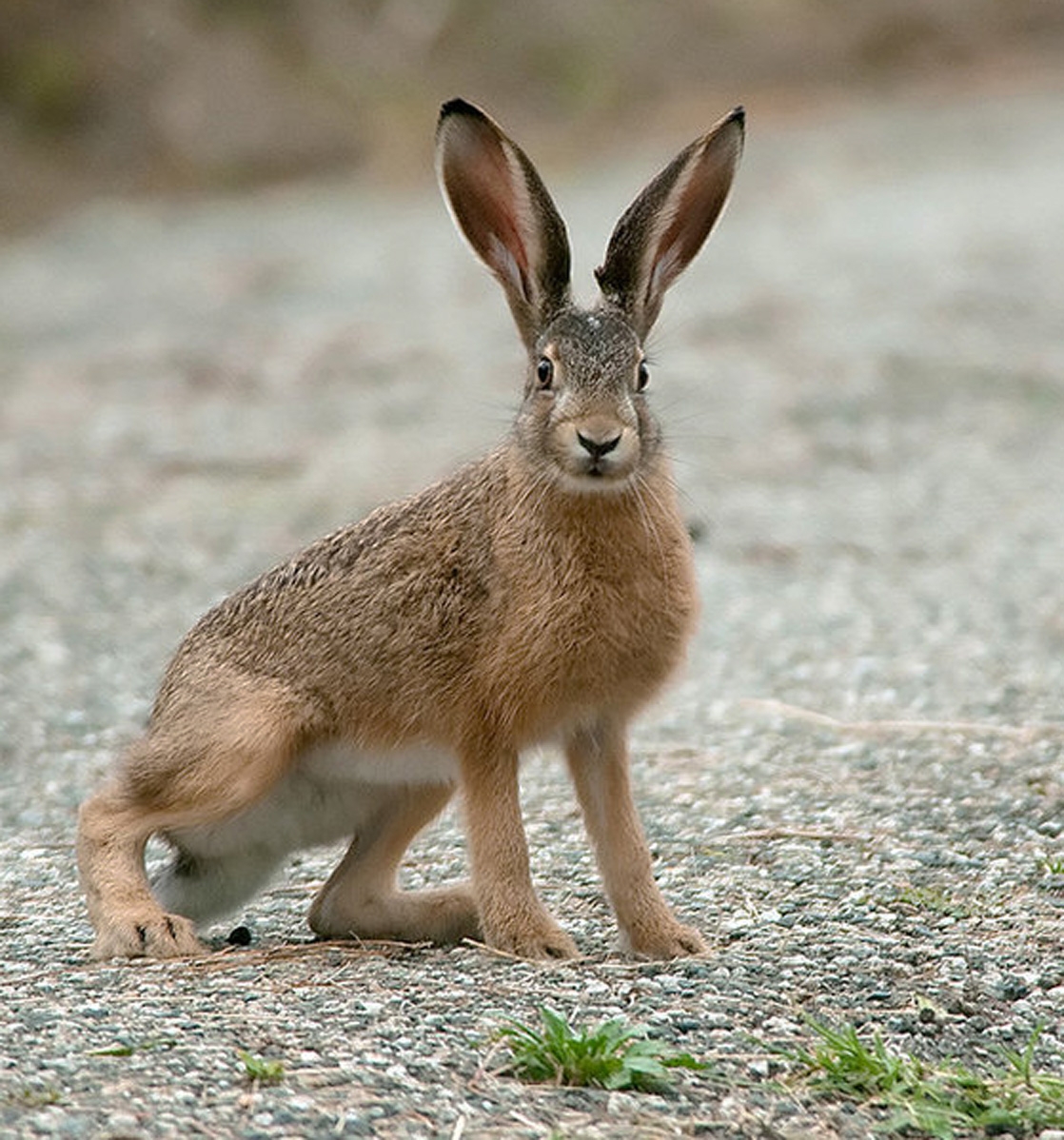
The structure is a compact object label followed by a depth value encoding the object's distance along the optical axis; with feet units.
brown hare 35.76
